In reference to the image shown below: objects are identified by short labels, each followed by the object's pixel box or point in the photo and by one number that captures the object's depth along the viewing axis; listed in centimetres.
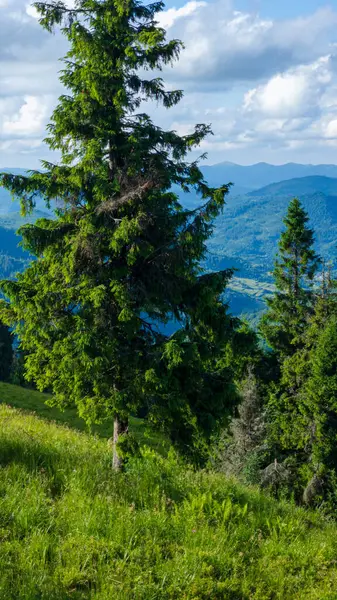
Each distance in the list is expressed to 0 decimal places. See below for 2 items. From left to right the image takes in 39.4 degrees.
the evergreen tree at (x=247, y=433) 3033
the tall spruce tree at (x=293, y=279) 3244
